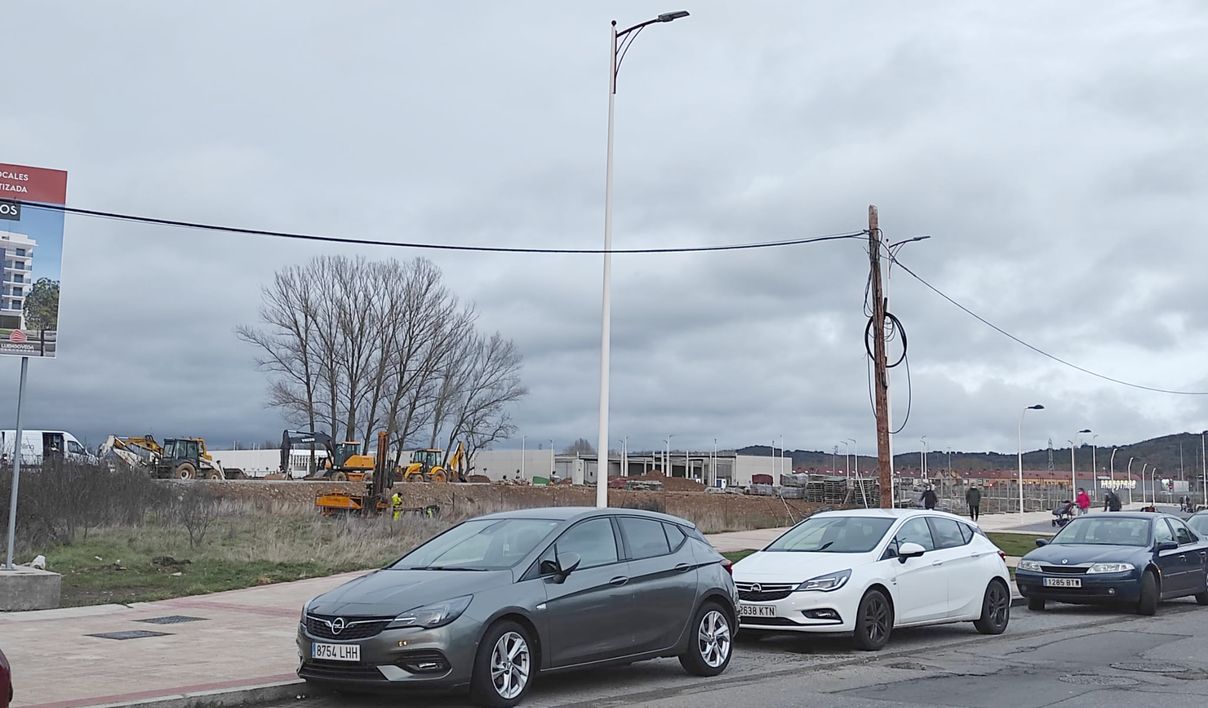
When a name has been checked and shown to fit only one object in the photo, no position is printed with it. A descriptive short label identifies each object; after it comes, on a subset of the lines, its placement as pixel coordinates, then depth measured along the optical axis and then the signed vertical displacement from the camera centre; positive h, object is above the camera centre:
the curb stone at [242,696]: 8.93 -1.72
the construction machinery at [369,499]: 37.81 -0.55
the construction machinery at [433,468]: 60.77 +0.86
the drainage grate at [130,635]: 12.72 -1.71
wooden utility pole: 23.25 +2.32
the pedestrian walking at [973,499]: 46.00 -0.17
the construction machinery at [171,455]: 56.09 +1.17
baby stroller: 45.61 -0.70
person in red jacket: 44.22 -0.19
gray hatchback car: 8.94 -1.01
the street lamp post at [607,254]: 20.52 +4.23
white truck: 48.53 +1.69
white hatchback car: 12.94 -0.98
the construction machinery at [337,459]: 51.82 +1.18
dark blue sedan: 17.47 -1.01
